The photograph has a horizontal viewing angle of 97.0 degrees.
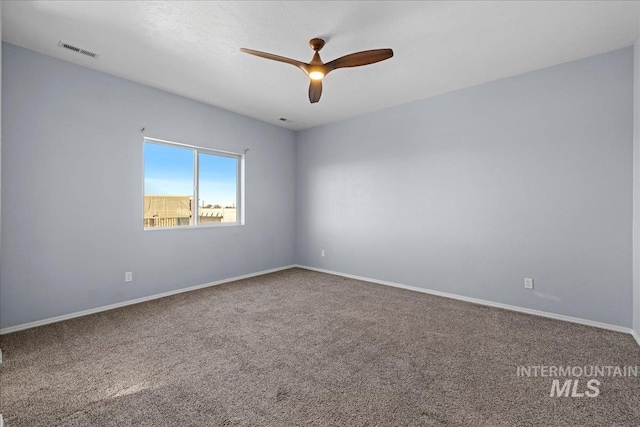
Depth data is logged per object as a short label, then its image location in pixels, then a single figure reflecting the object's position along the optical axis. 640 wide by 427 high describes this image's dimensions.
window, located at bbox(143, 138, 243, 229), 3.85
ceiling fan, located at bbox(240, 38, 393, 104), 2.29
